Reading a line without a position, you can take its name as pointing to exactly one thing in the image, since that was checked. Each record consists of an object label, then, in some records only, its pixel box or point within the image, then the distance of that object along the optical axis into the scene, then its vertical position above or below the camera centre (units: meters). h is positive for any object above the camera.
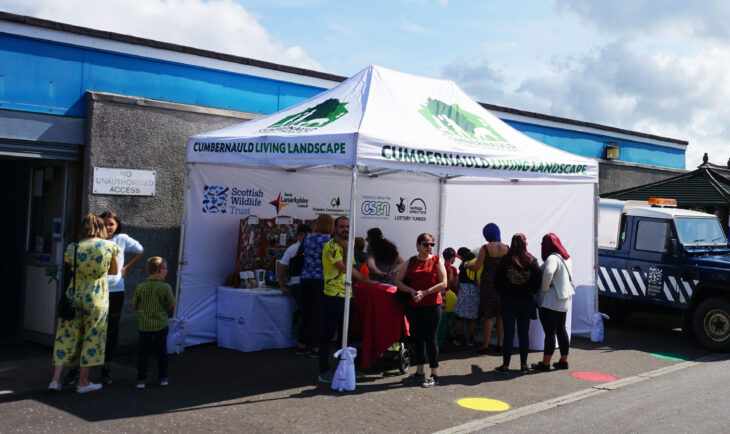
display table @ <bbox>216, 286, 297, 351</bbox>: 9.44 -1.17
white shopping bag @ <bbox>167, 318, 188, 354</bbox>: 9.27 -1.42
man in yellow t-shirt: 7.80 -0.57
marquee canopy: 7.73 +1.21
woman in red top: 7.74 -0.58
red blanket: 8.18 -0.95
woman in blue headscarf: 9.60 -0.41
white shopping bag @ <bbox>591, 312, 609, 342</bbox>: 11.04 -1.21
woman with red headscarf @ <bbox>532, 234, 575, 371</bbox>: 8.72 -0.59
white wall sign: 8.99 +0.56
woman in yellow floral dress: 6.92 -0.84
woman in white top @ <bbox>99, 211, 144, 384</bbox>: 7.45 -0.75
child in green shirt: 7.27 -0.87
